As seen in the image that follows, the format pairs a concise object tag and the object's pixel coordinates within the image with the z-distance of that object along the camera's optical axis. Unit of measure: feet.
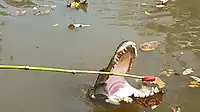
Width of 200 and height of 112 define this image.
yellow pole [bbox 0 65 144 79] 9.66
